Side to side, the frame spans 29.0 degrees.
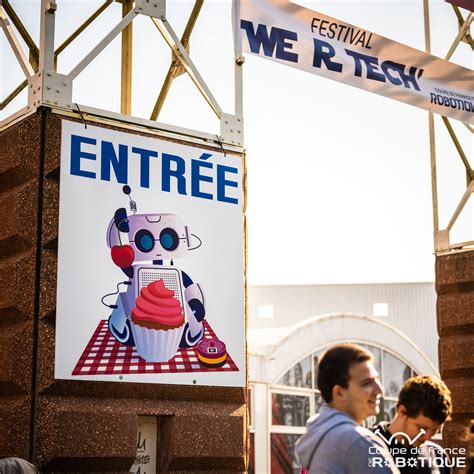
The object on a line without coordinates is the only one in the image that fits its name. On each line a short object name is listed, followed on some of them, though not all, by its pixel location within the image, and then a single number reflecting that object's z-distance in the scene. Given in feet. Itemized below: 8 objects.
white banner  24.07
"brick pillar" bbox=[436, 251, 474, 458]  28.19
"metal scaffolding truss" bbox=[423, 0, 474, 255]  29.17
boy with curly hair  15.60
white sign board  19.10
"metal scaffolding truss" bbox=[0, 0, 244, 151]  19.45
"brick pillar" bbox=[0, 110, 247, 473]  18.02
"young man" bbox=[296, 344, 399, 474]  11.50
